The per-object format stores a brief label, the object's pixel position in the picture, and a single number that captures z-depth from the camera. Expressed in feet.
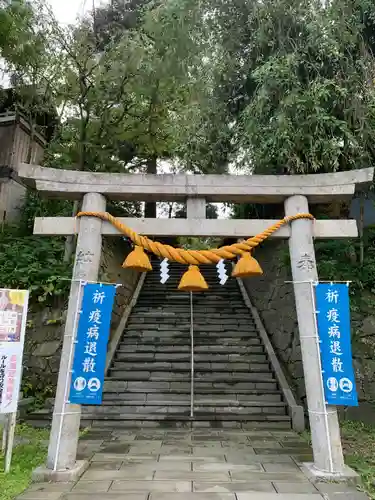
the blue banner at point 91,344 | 14.61
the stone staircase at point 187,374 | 21.95
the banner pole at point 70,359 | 14.12
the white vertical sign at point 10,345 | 15.24
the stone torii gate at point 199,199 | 16.22
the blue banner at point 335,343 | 14.47
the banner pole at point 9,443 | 14.62
